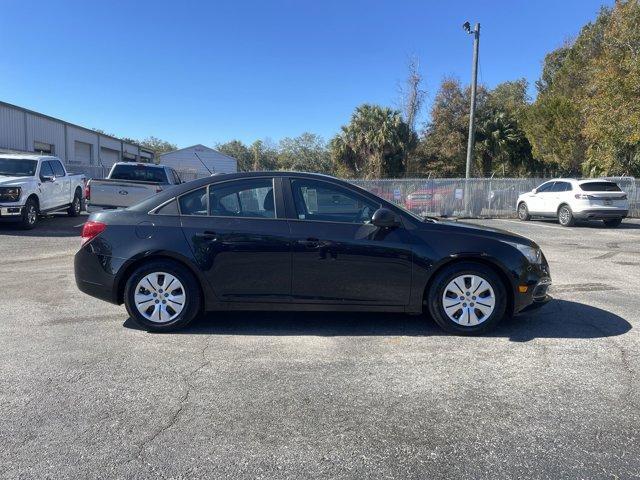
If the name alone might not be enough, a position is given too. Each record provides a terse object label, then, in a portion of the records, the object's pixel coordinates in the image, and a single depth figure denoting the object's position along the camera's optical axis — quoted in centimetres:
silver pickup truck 1136
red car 2100
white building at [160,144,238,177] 4966
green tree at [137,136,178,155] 9531
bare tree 3734
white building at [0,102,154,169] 2666
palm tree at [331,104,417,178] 3412
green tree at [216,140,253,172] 8512
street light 1984
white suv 1574
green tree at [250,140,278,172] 7932
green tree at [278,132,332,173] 7581
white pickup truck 1217
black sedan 480
